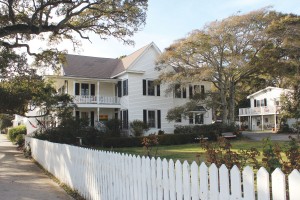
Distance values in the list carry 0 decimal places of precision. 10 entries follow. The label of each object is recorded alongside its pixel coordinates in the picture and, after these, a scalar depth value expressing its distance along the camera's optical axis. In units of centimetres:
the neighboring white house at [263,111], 5272
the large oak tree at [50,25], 1691
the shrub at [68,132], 2642
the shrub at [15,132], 4056
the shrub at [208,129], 3453
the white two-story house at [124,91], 3550
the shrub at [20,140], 3111
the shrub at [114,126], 3258
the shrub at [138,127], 3366
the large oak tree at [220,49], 3228
